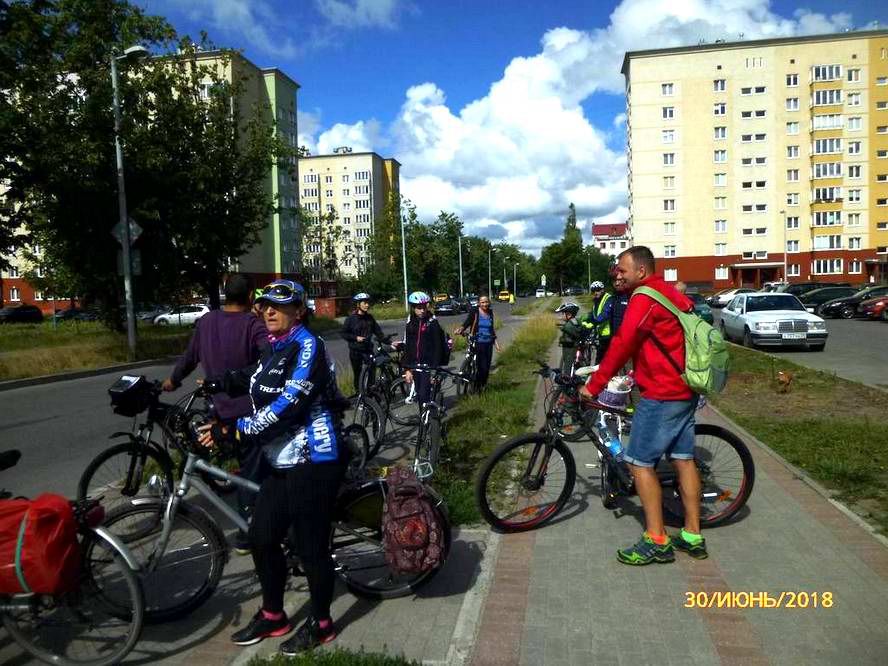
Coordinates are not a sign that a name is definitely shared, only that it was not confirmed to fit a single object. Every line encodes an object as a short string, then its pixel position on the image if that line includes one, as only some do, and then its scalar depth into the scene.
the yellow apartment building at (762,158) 68.12
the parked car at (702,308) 17.67
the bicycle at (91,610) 3.15
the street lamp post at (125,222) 18.80
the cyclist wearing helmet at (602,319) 7.81
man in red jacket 4.06
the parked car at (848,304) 32.38
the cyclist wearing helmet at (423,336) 8.37
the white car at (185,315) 48.12
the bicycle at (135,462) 4.97
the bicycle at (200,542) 3.51
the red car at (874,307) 29.61
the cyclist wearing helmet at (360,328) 9.71
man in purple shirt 4.63
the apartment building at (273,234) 67.81
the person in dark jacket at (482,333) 11.16
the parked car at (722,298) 48.66
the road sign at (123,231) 19.15
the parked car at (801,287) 39.62
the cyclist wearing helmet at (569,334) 9.94
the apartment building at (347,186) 107.75
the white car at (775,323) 17.86
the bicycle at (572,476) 4.74
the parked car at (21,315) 50.38
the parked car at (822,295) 35.54
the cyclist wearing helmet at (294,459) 3.24
